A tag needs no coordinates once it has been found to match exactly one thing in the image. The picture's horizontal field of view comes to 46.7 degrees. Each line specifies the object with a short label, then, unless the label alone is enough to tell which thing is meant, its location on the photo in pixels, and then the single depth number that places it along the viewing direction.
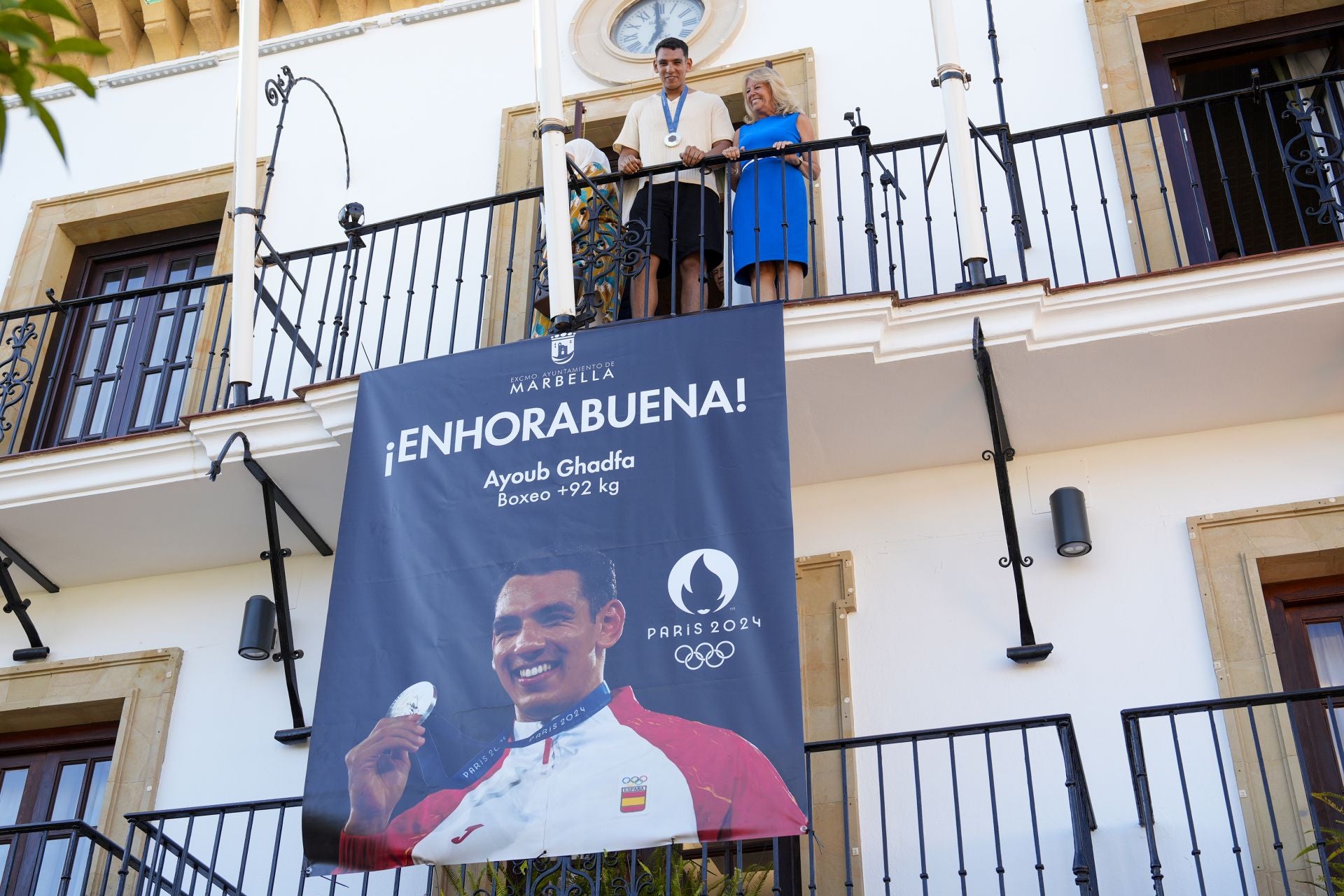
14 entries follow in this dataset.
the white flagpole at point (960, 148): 6.10
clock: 8.31
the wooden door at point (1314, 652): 5.75
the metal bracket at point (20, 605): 7.17
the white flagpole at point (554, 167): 6.20
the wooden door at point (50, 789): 6.80
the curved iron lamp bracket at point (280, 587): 6.57
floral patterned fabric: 6.77
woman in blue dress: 6.59
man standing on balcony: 6.80
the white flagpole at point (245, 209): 6.73
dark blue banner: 5.05
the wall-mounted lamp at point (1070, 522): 6.09
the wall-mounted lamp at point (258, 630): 6.82
